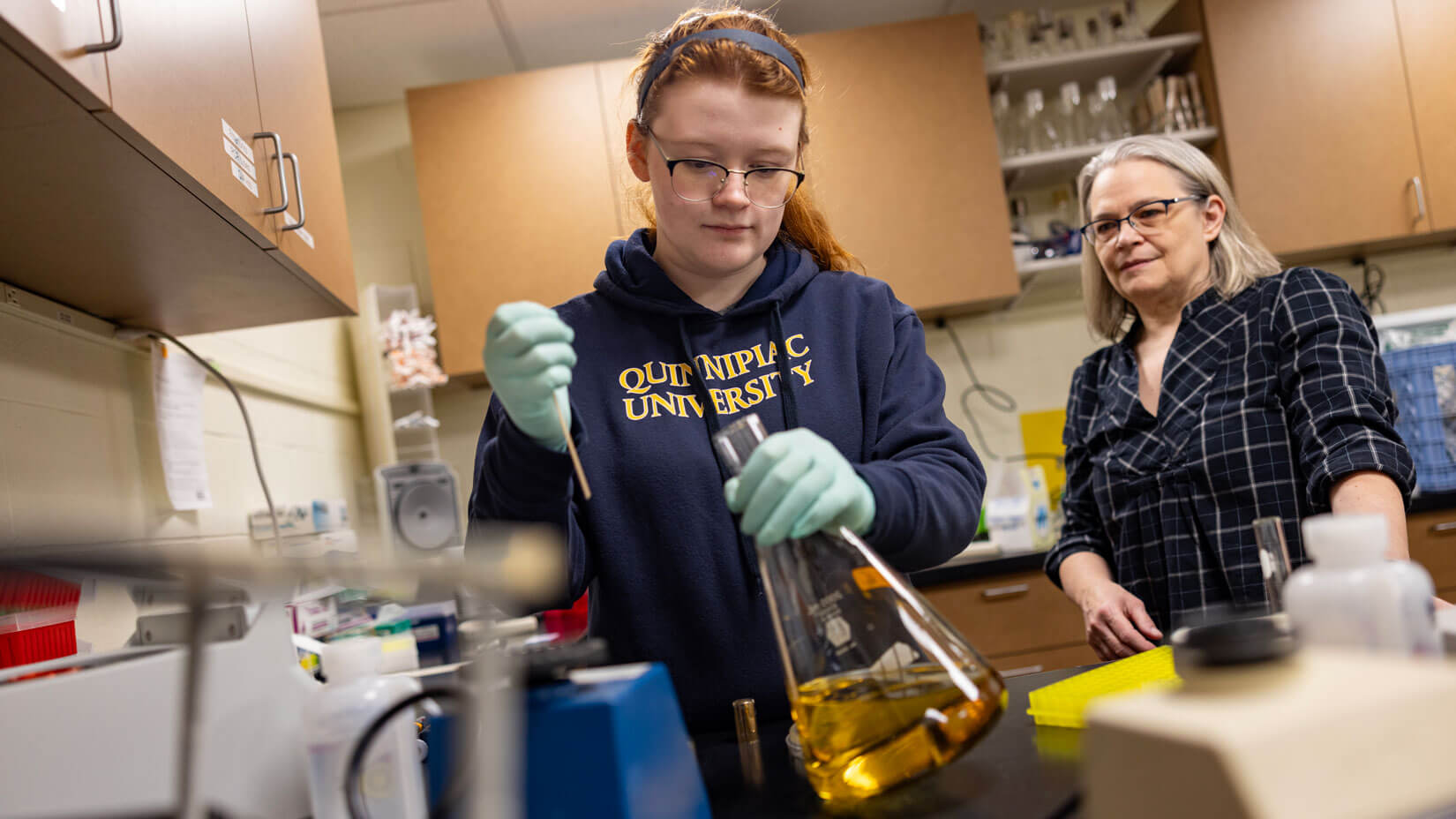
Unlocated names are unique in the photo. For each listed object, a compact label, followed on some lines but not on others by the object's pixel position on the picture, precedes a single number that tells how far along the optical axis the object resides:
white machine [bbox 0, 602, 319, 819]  0.55
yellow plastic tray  0.72
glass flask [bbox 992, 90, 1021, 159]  2.99
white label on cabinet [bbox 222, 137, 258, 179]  1.19
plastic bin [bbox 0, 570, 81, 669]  1.05
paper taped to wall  1.75
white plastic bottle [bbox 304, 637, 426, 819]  0.58
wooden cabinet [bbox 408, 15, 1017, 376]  2.80
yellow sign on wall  3.11
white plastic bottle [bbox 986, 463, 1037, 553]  2.55
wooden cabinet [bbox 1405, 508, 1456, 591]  2.39
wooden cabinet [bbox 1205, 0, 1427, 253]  2.79
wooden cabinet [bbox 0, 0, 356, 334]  0.83
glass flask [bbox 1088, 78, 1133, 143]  2.88
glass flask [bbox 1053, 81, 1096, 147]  2.92
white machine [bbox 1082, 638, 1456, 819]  0.32
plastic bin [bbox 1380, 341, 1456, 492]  2.43
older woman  1.28
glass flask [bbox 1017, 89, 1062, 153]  2.96
